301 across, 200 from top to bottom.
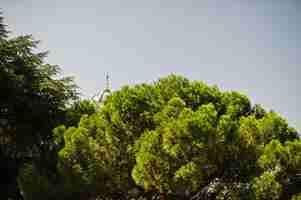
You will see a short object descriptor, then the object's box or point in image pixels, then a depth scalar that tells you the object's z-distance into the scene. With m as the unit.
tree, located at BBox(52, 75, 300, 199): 8.28
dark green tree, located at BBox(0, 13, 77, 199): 13.55
